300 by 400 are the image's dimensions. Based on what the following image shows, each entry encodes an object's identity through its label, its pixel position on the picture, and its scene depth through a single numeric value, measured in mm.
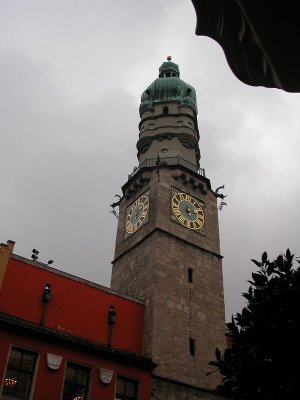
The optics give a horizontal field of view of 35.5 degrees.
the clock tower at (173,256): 24297
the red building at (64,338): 19562
